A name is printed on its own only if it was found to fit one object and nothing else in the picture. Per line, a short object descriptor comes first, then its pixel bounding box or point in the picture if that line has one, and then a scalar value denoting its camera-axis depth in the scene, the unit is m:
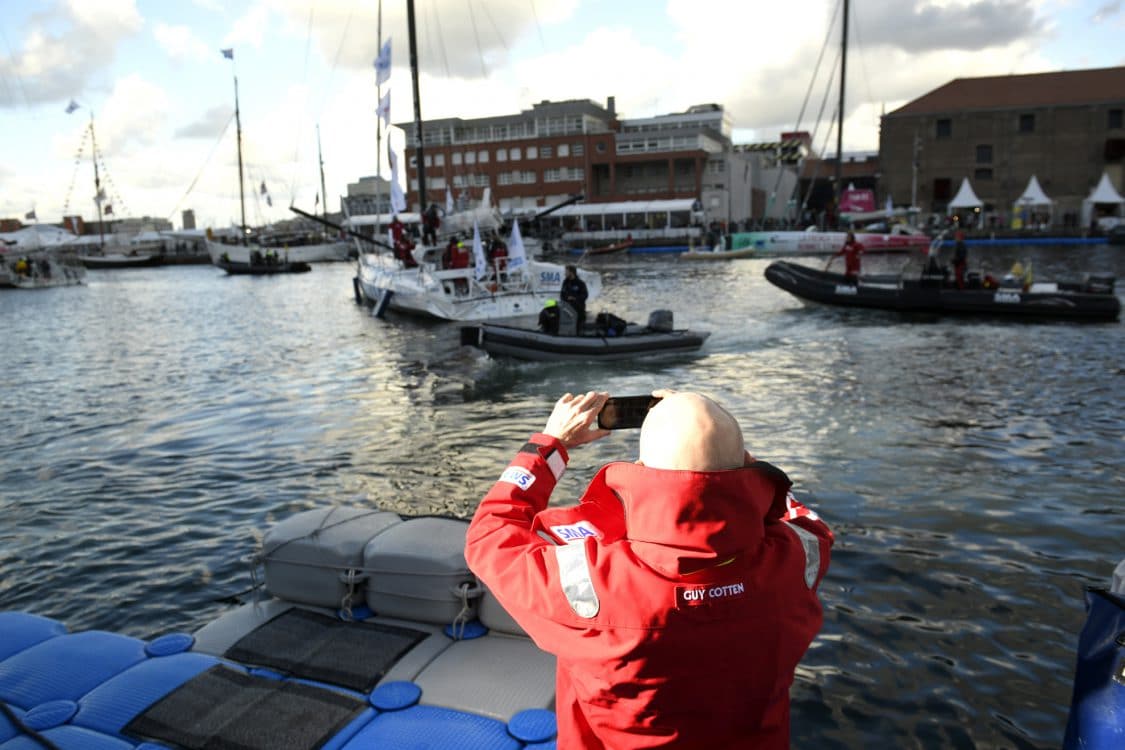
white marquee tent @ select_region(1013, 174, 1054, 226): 53.59
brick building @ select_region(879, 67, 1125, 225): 62.28
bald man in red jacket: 1.55
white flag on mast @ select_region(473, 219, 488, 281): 20.27
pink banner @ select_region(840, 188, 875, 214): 56.88
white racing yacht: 20.00
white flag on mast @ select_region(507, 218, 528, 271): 19.99
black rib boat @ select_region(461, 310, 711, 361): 14.46
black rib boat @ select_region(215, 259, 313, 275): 55.00
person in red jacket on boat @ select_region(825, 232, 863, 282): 21.77
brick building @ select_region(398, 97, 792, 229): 71.75
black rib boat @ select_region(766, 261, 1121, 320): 17.88
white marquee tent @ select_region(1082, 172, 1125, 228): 52.58
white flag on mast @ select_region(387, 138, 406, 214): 25.09
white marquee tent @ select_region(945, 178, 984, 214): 54.24
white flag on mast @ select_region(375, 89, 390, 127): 24.81
